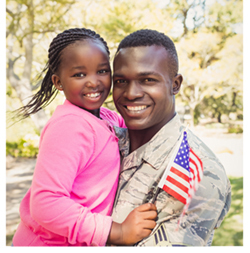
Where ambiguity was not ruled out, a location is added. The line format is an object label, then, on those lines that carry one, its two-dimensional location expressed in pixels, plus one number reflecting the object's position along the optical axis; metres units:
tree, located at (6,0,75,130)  6.33
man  1.59
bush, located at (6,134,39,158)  9.65
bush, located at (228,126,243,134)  10.36
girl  1.61
